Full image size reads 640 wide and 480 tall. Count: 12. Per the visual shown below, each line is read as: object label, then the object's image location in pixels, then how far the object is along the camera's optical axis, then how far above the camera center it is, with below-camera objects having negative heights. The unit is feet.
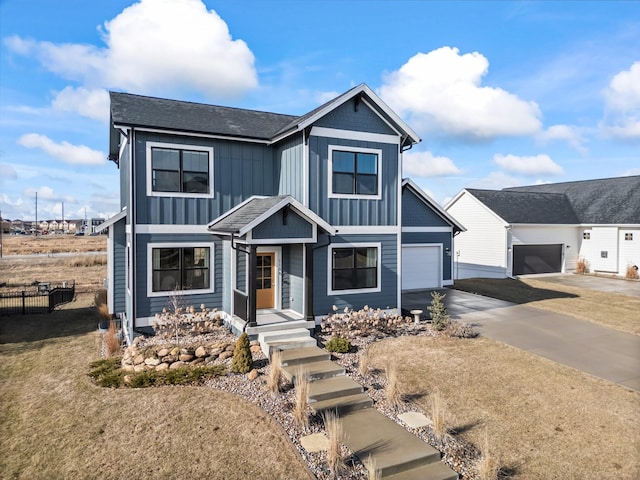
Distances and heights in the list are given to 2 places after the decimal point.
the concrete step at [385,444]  19.08 -10.73
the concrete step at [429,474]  18.29 -11.02
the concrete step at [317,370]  28.66 -9.78
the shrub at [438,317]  42.36 -8.53
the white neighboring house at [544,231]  87.97 +1.66
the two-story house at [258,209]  38.93 +3.02
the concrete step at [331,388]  25.70 -10.08
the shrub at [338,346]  34.76 -9.45
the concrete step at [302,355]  31.12 -9.44
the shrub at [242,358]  29.81 -9.06
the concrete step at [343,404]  24.52 -10.48
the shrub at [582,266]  94.22 -6.65
